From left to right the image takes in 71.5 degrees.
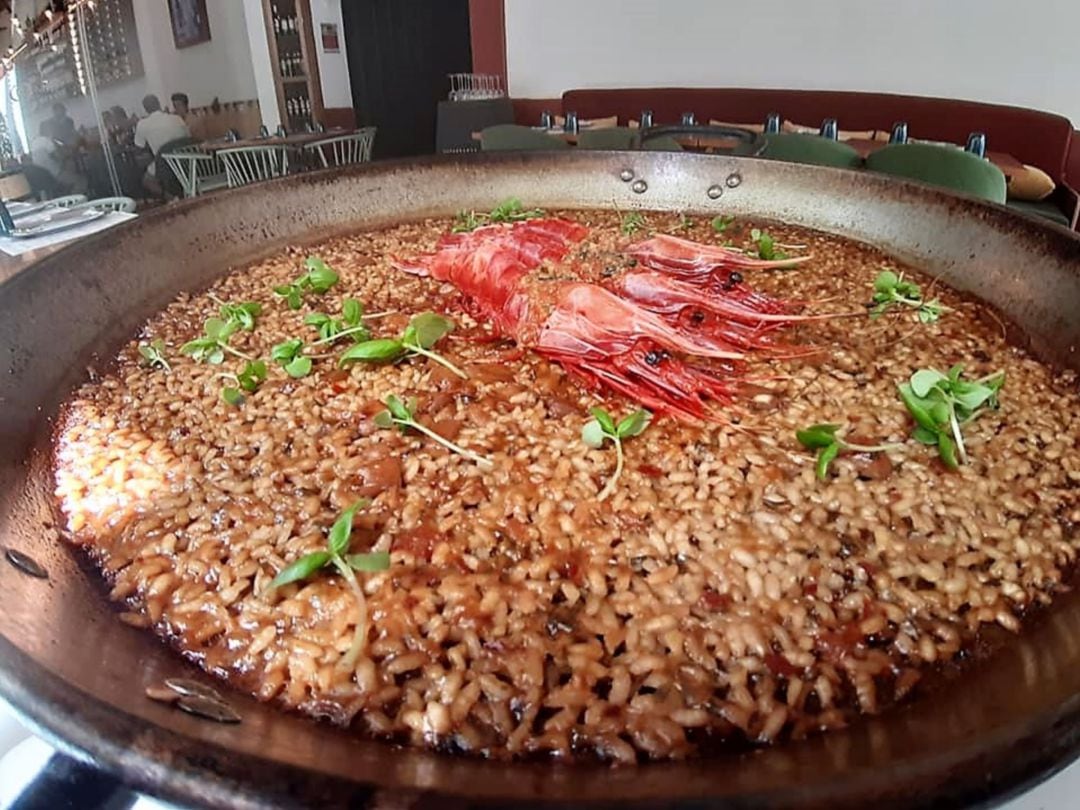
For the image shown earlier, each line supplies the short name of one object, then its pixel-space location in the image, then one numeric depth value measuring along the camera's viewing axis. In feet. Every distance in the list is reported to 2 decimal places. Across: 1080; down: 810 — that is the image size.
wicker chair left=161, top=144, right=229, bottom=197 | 24.02
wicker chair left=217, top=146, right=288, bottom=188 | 26.02
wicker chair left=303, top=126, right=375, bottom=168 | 29.78
